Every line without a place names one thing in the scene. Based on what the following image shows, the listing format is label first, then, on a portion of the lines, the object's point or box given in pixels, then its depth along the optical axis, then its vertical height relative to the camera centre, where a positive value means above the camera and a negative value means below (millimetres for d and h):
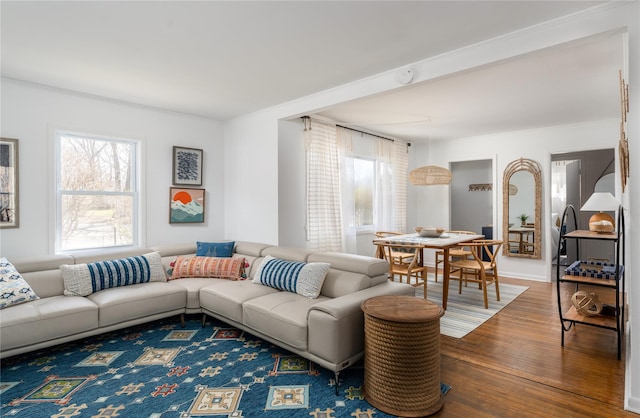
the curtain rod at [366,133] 4673 +1226
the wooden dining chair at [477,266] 4098 -718
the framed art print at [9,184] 3314 +242
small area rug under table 3473 -1170
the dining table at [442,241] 3984 -419
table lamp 2871 -16
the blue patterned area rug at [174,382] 2098 -1203
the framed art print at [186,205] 4543 +48
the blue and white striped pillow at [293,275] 3057 -626
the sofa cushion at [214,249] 4188 -493
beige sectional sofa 2393 -808
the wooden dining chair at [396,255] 4625 -636
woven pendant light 5117 +481
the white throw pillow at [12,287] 2777 -646
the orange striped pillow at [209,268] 3877 -670
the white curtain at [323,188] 4652 +283
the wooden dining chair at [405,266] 4125 -743
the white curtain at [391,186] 5964 +392
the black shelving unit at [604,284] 2623 -615
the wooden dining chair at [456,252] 4504 -588
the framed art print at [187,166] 4578 +572
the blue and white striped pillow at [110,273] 3207 -636
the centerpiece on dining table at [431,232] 4883 -347
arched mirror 5559 -11
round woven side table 2061 -935
